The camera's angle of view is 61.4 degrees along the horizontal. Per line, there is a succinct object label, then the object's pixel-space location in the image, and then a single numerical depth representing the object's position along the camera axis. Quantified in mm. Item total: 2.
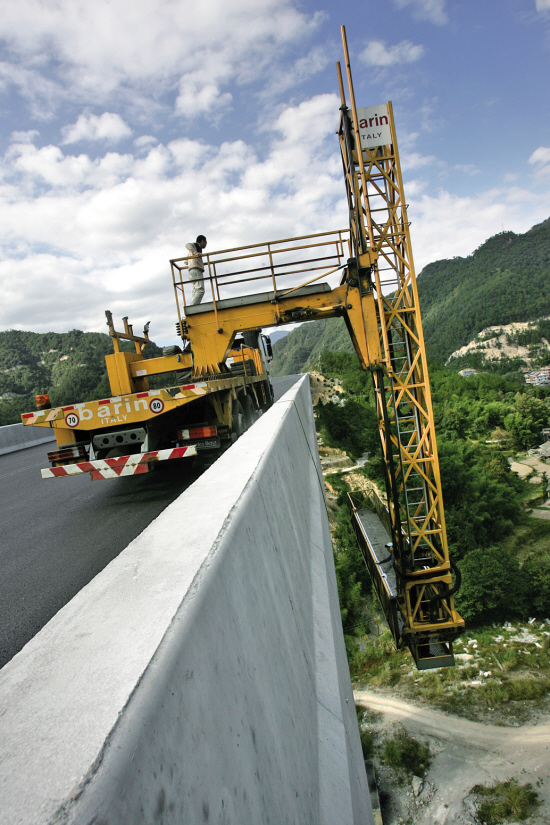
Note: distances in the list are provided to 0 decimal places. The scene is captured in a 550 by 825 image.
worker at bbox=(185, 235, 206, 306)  9078
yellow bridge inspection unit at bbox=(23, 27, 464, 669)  6223
